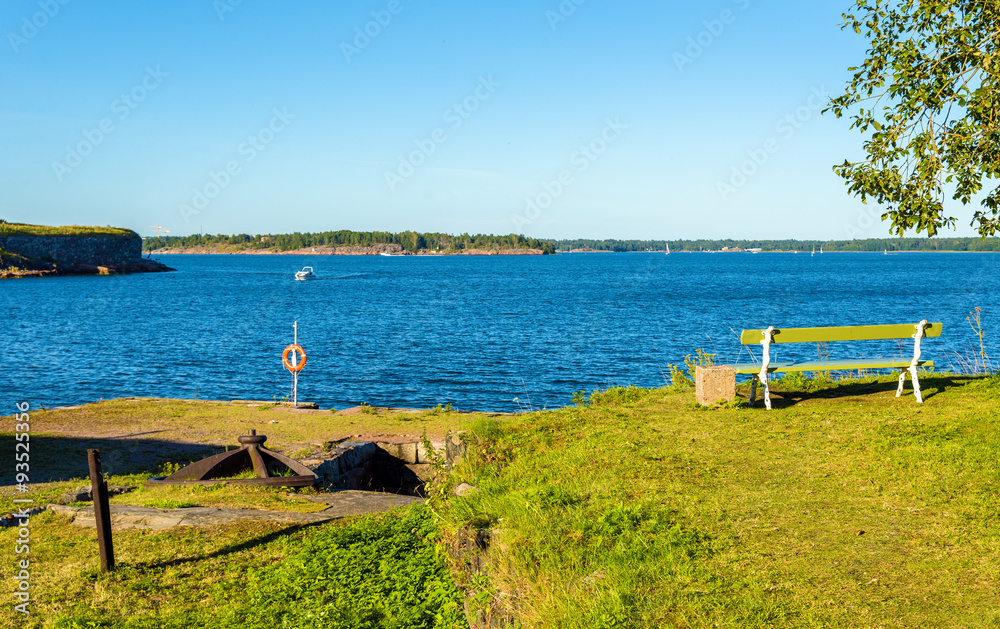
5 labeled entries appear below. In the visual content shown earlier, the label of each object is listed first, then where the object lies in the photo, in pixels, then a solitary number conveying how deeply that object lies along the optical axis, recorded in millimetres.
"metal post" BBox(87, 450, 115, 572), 6867
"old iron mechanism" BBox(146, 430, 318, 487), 10047
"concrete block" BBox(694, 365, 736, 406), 10188
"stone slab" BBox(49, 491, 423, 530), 8336
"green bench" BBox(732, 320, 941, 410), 9711
